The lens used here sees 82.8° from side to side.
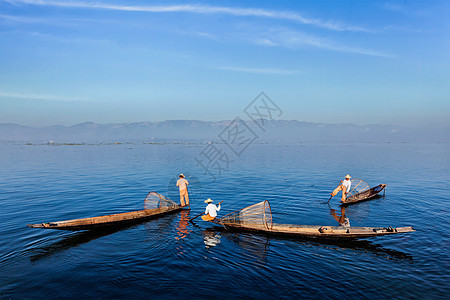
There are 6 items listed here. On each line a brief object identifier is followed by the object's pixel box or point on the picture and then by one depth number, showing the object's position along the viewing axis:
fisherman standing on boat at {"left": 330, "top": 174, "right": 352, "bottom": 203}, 26.59
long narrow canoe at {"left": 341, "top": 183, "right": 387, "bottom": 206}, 27.22
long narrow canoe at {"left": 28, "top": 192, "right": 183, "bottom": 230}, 16.16
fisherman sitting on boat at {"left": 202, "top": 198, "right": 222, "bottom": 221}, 19.16
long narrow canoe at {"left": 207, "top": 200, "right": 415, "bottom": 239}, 16.06
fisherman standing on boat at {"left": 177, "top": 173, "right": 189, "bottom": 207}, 24.55
